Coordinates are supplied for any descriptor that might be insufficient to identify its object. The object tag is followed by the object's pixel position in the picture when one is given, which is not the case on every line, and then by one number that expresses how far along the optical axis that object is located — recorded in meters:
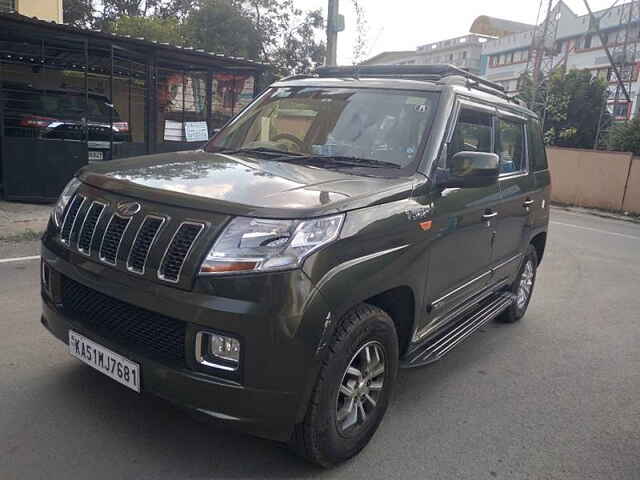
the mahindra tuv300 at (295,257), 2.45
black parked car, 9.66
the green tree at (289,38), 35.00
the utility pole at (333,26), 11.45
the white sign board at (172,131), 11.82
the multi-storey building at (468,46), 81.00
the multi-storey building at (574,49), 46.85
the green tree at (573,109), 31.05
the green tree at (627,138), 19.11
